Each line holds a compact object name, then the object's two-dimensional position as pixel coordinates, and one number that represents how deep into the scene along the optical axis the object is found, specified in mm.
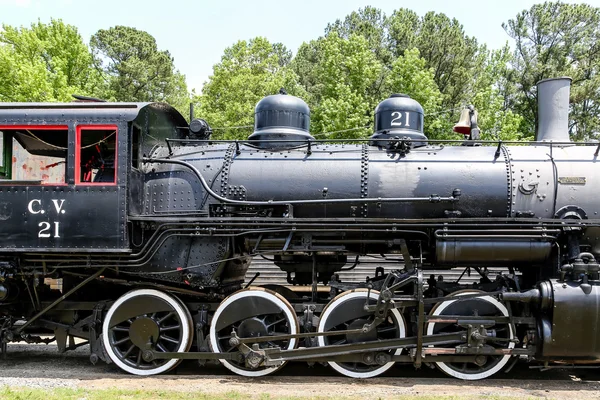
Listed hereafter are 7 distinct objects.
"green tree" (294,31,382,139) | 20297
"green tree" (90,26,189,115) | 30078
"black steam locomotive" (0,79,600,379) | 6441
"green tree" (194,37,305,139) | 22000
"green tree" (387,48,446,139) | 20812
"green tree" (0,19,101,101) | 19578
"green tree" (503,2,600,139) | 28359
